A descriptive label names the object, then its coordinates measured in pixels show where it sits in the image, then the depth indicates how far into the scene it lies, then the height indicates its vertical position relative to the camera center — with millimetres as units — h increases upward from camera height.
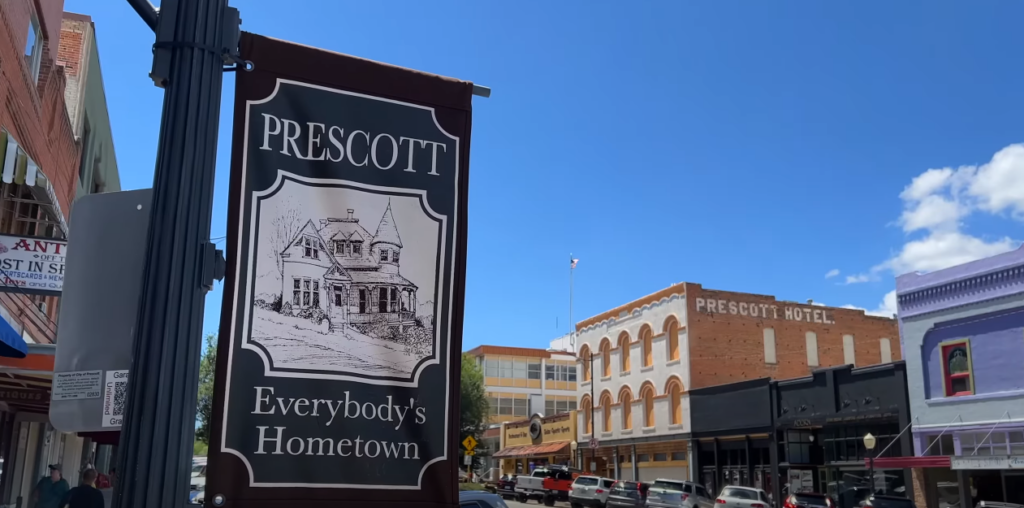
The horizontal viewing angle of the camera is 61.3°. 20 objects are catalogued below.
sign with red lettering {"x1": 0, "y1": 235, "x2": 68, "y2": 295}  12266 +2437
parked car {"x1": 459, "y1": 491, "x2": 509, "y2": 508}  10539 -640
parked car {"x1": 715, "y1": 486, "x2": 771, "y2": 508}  27642 -1486
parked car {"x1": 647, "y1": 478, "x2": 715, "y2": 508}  29425 -1521
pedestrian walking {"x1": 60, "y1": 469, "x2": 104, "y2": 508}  11297 -705
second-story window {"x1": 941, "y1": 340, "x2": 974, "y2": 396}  26031 +2531
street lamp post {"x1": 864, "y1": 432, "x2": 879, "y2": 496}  25819 -99
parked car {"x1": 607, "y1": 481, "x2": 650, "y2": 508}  31719 -1685
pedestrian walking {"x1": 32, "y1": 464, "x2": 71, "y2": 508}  12891 -754
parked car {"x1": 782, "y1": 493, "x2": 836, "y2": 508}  25844 -1439
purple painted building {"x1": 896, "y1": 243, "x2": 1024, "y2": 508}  24406 +2331
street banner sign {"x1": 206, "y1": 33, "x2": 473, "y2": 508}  3225 +588
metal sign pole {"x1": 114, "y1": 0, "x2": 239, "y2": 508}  2984 +654
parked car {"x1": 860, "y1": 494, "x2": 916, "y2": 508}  22156 -1224
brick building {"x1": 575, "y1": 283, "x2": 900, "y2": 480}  39750 +4600
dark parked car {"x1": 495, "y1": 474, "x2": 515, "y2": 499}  44691 -2066
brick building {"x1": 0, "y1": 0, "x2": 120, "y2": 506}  12680 +4852
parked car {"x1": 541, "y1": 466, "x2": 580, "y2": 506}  39531 -1667
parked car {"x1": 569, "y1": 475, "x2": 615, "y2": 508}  34616 -1707
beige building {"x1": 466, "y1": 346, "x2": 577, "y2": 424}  68688 +5218
